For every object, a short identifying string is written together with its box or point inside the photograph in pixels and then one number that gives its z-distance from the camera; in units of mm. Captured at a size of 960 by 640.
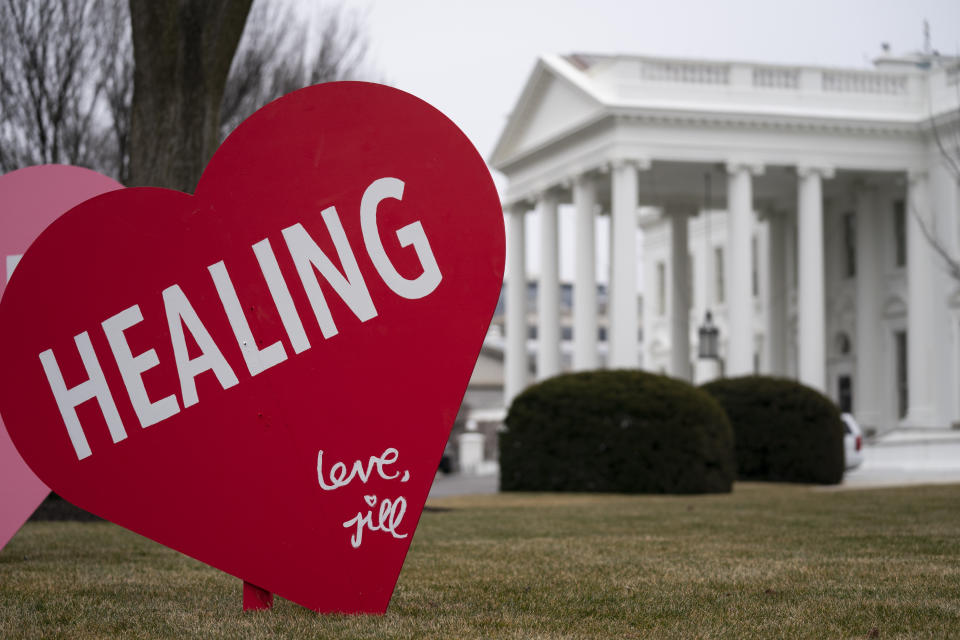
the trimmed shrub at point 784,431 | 24688
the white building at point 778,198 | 42500
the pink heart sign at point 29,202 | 8445
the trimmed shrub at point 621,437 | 21062
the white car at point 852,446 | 30750
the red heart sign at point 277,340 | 6266
